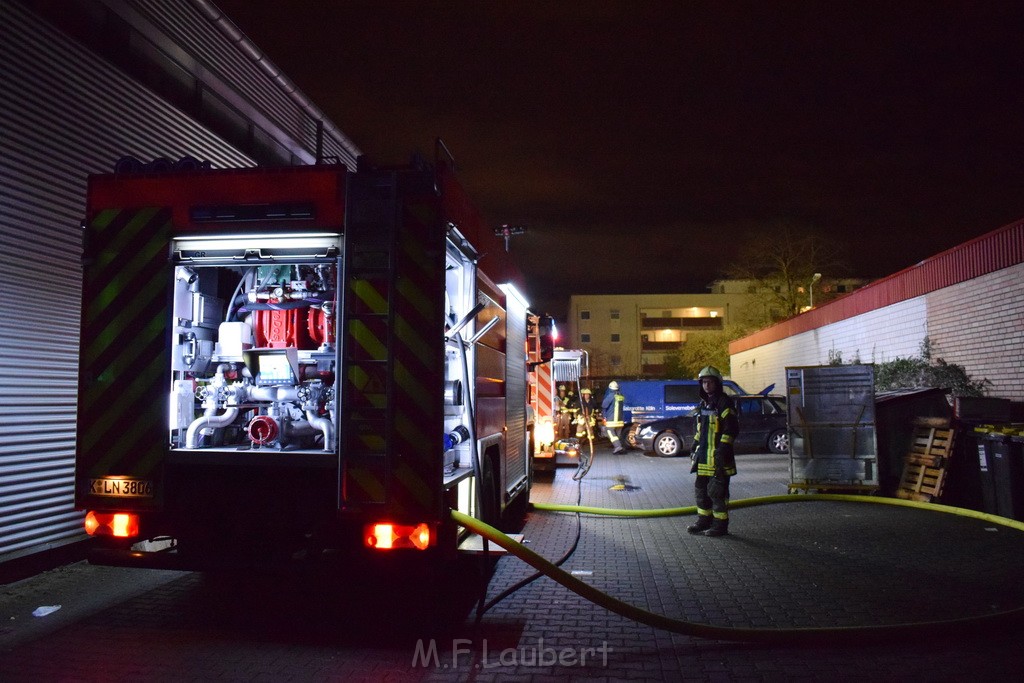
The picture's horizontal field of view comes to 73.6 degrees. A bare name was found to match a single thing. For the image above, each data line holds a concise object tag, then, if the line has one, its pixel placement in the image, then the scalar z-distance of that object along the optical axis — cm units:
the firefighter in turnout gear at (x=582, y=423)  2112
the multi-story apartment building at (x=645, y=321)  7412
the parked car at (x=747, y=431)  1736
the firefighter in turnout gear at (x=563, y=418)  1721
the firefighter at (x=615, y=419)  1898
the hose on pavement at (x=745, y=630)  433
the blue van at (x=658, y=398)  2264
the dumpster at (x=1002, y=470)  795
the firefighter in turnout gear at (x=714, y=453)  771
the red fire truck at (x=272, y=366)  418
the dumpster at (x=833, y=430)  1047
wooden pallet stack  940
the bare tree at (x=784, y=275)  3422
